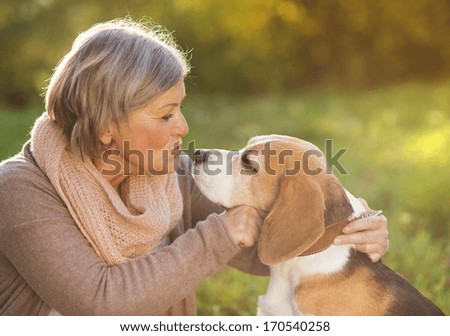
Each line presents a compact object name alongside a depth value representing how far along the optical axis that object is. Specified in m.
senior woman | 2.22
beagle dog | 2.37
